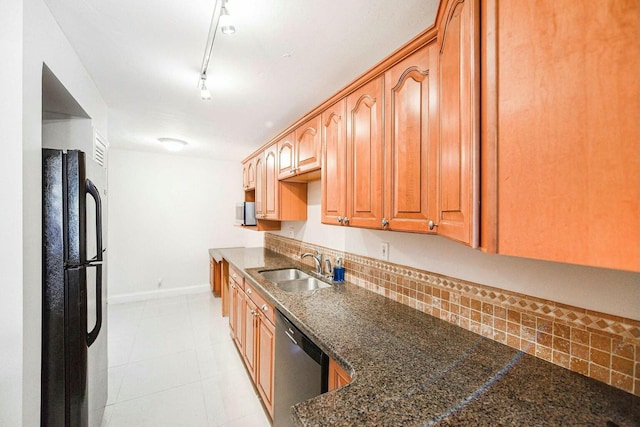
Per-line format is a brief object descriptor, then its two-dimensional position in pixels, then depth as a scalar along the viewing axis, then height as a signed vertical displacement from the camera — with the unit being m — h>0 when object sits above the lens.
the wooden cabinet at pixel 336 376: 1.04 -0.68
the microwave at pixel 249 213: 3.37 -0.01
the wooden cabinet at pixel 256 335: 1.72 -0.96
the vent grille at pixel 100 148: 1.76 +0.46
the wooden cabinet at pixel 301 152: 1.93 +0.50
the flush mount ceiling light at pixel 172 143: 3.25 +0.88
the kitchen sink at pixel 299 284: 2.22 -0.64
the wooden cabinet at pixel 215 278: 4.29 -1.09
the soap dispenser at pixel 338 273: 2.04 -0.49
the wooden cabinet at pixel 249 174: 3.40 +0.52
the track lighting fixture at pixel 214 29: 1.03 +0.87
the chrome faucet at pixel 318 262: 2.28 -0.44
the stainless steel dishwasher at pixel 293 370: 1.18 -0.79
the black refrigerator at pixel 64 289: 1.12 -0.34
